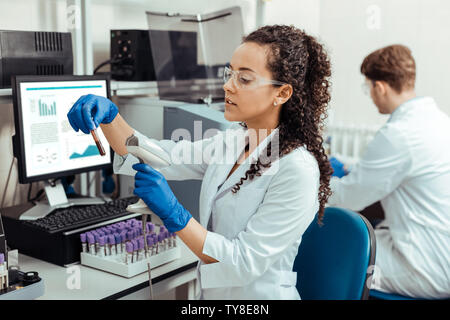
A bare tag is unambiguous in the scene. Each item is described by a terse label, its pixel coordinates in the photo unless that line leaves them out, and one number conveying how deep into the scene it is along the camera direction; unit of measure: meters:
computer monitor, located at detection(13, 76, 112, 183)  1.43
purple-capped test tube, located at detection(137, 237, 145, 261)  1.34
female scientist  1.16
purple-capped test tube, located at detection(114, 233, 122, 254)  1.35
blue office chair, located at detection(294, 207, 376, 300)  1.22
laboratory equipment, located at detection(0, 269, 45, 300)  1.09
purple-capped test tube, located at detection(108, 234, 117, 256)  1.34
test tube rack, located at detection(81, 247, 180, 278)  1.29
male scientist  1.80
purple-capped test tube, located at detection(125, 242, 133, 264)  1.30
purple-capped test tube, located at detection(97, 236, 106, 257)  1.33
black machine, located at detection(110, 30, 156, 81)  1.88
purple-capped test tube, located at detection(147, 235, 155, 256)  1.37
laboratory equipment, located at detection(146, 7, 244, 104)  1.90
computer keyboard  1.37
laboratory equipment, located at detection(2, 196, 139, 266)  1.35
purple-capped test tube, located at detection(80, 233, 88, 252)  1.35
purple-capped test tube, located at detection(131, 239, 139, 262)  1.32
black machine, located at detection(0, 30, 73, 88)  1.46
